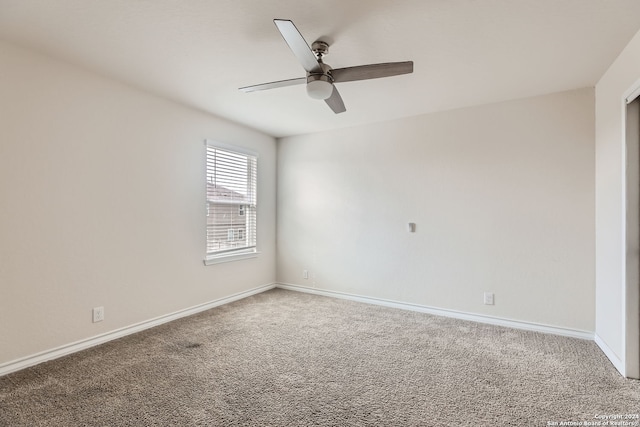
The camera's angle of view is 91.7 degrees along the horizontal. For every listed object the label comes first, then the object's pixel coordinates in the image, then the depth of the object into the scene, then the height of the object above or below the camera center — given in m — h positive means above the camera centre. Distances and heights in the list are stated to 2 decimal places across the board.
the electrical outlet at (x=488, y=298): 3.36 -0.90
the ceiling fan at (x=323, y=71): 1.89 +0.97
